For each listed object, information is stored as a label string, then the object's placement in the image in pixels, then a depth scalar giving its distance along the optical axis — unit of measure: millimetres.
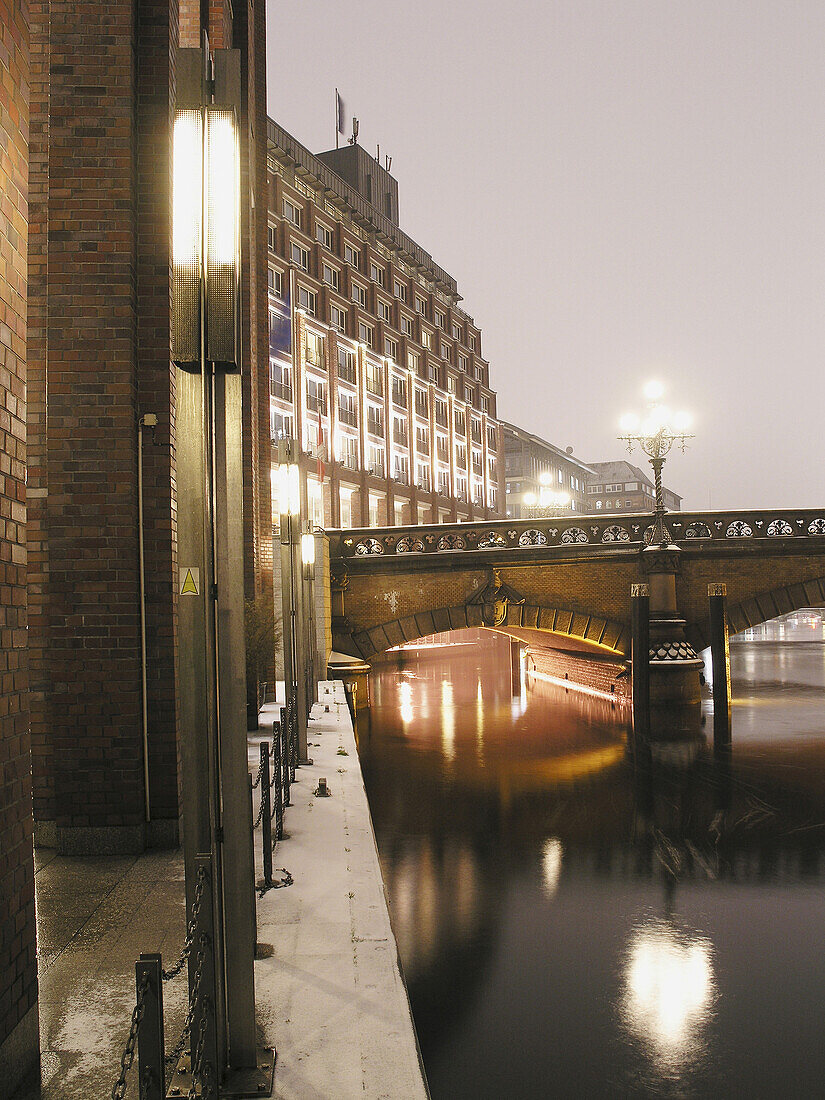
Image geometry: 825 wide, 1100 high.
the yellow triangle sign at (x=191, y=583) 3613
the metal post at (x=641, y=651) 21000
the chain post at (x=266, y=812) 6543
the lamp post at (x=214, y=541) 3586
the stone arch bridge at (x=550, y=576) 21812
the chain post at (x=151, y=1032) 2455
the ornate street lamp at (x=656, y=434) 21000
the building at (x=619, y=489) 126438
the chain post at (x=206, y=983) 3322
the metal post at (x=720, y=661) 21000
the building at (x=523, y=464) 86062
